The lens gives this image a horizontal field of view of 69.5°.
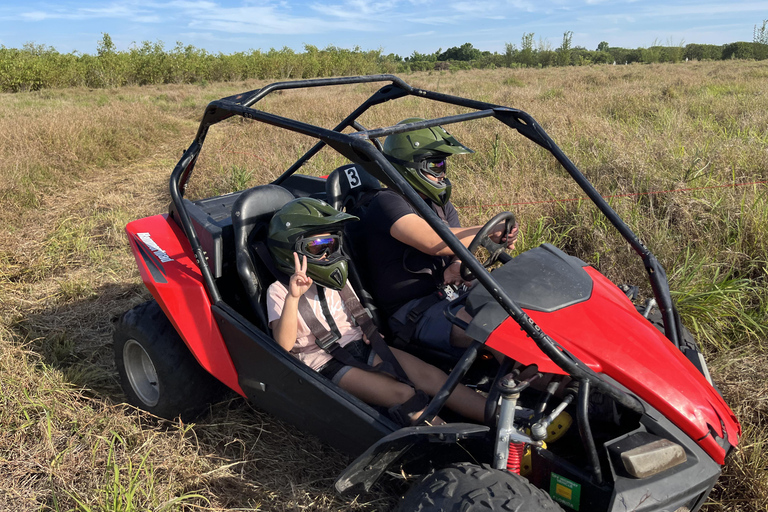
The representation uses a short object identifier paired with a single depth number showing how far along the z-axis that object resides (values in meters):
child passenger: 2.11
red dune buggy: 1.57
